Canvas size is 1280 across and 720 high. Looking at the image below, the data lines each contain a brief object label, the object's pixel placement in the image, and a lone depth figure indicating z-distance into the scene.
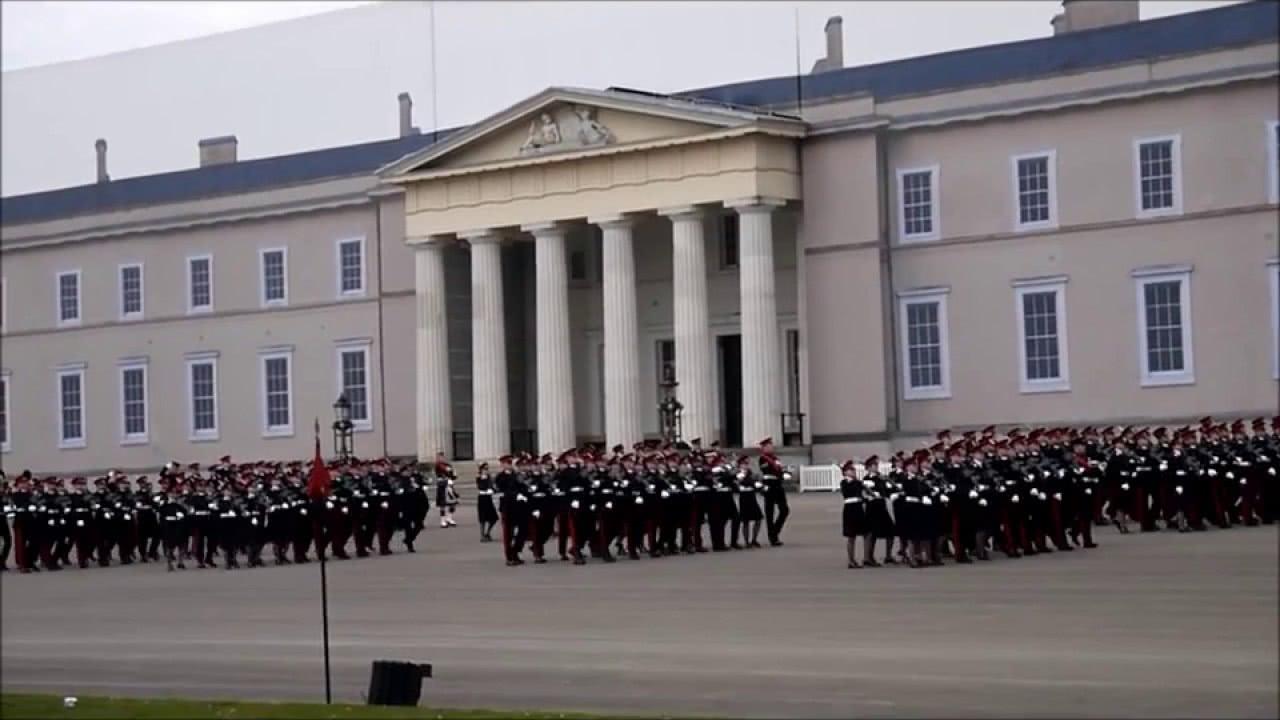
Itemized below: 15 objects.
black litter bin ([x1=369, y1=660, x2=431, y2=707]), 14.02
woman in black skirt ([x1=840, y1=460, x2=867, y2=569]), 26.69
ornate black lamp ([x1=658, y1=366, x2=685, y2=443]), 48.16
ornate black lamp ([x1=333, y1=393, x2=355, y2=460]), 47.59
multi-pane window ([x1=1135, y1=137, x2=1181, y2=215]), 44.59
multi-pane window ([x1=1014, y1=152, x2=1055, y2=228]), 47.22
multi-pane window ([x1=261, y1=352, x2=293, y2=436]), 54.66
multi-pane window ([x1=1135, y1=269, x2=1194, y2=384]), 45.62
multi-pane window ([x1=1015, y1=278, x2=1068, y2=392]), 47.62
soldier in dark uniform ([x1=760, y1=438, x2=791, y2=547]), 31.25
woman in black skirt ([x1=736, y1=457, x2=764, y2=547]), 31.39
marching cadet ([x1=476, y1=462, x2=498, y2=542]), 36.06
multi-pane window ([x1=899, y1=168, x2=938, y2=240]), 49.66
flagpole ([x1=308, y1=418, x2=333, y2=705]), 14.43
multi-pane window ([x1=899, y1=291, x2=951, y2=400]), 49.69
